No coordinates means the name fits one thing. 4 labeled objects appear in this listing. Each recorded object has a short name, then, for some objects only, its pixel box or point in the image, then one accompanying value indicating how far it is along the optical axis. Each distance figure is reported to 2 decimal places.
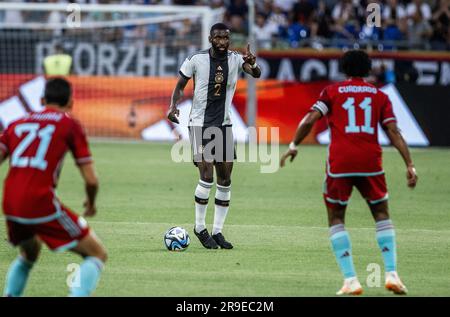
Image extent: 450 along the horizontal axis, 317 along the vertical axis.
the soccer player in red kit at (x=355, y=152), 17.47
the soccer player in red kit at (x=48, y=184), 14.67
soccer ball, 22.36
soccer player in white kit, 23.31
